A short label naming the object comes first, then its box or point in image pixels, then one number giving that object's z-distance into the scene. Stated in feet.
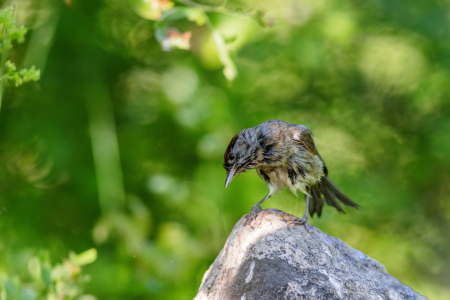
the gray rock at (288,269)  15.33
